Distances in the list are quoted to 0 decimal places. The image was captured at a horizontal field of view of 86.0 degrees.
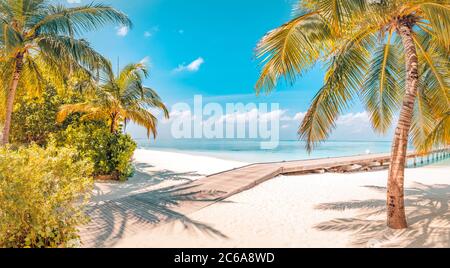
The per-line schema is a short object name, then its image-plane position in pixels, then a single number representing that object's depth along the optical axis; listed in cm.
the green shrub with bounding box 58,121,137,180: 1105
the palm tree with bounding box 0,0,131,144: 834
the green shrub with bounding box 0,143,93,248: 344
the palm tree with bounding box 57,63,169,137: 1112
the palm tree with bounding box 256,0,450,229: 457
